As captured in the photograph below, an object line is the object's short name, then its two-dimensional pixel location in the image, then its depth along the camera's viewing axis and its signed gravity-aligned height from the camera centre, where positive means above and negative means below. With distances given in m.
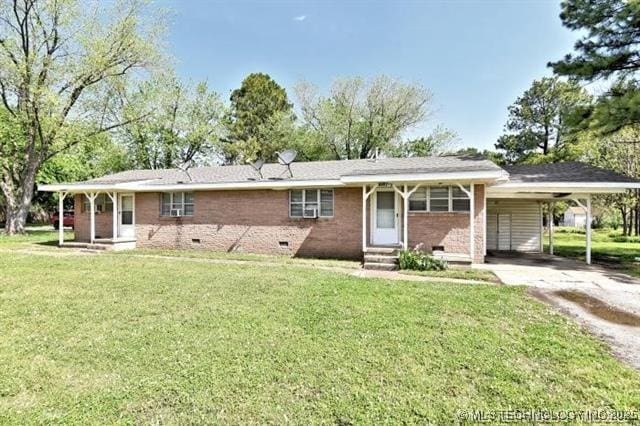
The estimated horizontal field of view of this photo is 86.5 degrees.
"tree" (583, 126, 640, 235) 19.80 +3.42
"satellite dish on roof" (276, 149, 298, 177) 13.53 +2.40
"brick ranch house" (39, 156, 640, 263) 10.77 +0.44
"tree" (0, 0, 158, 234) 18.89 +8.65
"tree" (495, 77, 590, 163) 30.17 +8.83
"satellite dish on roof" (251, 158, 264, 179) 14.55 +2.22
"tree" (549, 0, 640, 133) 11.13 +5.58
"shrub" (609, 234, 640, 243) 19.66 -1.44
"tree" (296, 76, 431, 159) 26.33 +8.20
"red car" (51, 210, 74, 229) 26.47 -0.12
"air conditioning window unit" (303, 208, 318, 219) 12.67 +0.15
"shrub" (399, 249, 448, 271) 9.58 -1.30
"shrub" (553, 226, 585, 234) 28.06 -1.32
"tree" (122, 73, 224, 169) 27.97 +7.53
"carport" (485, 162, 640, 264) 10.55 +0.76
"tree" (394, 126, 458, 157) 28.39 +6.11
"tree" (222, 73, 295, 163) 29.41 +8.68
